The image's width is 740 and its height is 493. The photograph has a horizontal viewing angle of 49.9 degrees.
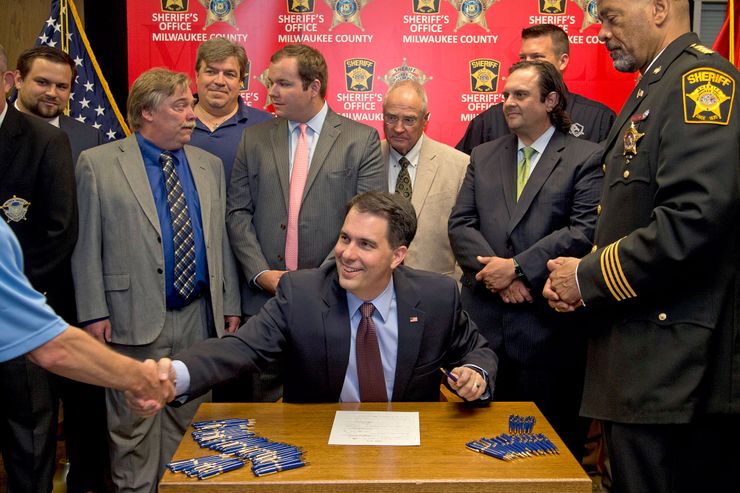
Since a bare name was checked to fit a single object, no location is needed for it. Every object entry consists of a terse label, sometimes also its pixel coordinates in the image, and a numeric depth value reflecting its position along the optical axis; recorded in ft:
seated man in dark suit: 8.26
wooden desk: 6.08
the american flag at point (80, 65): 15.87
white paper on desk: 6.89
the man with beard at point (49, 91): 13.15
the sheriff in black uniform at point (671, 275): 7.12
